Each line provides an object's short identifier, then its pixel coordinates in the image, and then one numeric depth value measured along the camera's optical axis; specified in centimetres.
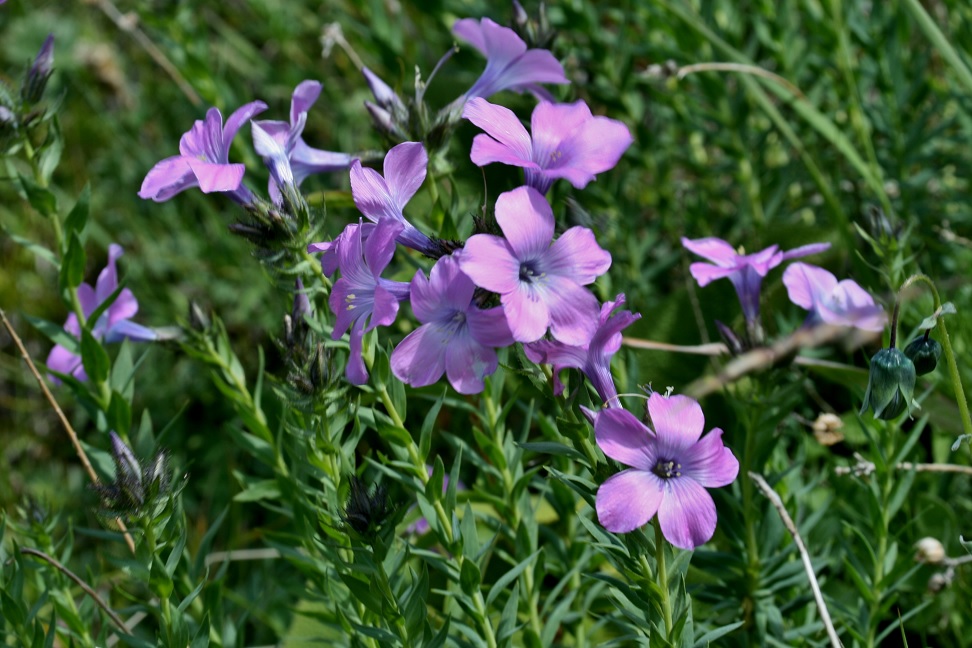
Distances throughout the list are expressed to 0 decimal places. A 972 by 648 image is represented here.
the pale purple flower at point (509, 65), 104
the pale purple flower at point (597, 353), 94
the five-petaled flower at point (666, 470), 93
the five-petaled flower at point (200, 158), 99
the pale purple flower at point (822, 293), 103
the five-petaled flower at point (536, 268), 93
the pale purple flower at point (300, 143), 101
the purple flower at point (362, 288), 94
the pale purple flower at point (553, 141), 95
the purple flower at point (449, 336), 94
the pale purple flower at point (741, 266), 102
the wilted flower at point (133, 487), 98
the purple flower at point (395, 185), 96
